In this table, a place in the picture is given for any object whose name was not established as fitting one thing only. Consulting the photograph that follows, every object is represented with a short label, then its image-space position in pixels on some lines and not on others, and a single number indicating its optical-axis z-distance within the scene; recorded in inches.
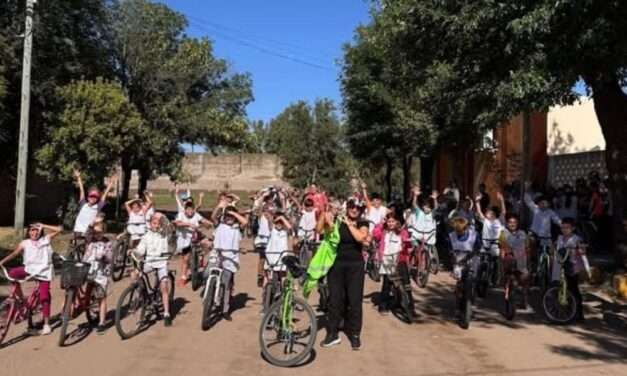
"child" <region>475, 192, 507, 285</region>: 491.8
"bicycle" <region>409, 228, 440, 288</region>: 546.9
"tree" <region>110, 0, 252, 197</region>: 1213.1
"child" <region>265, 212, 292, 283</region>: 409.4
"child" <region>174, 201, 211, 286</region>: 513.3
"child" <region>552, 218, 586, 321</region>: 401.7
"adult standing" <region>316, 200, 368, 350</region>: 339.6
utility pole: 762.2
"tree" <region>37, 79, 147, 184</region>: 896.3
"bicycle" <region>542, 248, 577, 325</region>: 404.5
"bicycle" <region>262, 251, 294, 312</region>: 404.5
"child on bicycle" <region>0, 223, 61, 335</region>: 349.7
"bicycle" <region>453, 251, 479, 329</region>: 390.9
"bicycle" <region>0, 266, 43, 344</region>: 332.8
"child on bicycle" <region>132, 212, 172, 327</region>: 381.4
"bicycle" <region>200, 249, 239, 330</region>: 375.6
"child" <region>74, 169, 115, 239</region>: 534.0
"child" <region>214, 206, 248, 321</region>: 396.2
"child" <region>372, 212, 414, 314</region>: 419.2
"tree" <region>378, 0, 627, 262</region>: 401.4
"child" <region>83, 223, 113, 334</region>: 365.4
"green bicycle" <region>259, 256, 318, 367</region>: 303.4
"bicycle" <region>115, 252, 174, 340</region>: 350.7
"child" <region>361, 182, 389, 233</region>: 550.9
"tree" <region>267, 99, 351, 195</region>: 1699.1
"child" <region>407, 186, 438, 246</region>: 553.0
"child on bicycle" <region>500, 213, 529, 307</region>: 429.7
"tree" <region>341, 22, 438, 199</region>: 933.8
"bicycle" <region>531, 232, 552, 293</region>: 467.5
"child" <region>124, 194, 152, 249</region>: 549.0
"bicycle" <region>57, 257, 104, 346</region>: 338.3
